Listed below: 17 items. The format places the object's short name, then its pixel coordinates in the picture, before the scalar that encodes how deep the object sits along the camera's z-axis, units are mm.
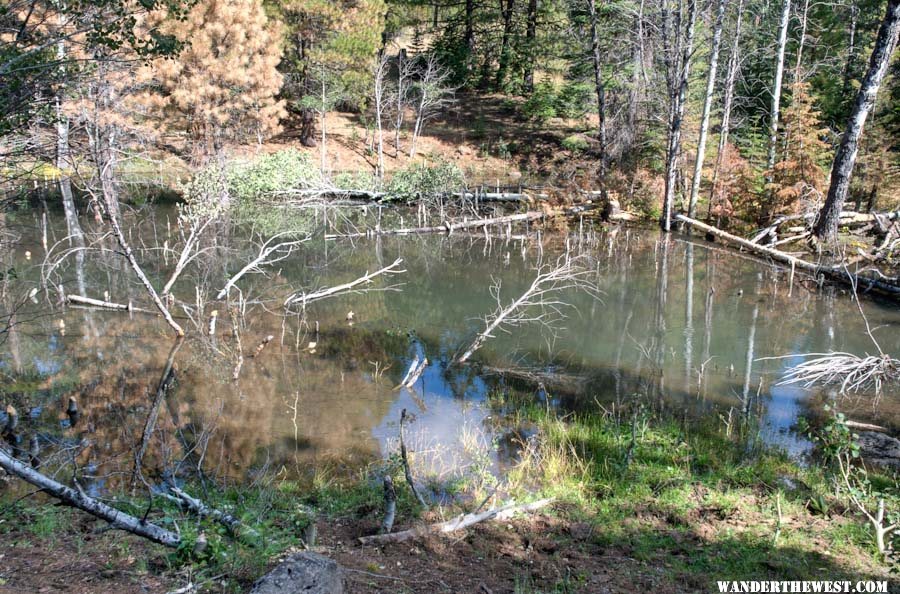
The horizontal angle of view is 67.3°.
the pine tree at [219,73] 26312
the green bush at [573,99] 32031
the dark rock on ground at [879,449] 7438
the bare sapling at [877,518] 5230
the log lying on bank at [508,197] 24594
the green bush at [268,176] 25656
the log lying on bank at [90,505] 4348
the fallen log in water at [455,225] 20234
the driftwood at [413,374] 10422
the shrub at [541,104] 35000
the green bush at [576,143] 33406
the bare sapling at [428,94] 33750
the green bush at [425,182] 24348
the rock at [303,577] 3922
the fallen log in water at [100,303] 13375
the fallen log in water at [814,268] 13979
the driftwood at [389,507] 5719
